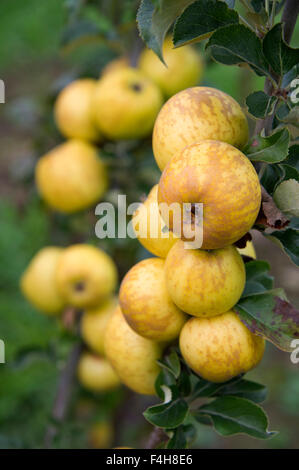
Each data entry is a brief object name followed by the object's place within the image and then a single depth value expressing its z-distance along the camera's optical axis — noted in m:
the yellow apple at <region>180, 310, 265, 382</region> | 0.66
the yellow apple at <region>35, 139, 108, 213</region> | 1.32
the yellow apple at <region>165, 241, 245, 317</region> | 0.62
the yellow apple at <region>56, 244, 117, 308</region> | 1.23
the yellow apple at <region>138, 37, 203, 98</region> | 1.26
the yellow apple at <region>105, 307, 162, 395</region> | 0.77
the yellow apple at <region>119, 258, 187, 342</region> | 0.69
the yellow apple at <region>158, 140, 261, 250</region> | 0.57
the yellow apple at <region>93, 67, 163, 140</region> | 1.20
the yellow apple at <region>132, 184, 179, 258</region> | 0.70
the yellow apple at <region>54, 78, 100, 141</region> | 1.33
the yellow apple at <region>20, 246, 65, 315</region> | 1.33
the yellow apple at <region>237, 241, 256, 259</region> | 0.79
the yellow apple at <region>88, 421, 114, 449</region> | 1.76
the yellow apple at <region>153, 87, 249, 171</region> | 0.65
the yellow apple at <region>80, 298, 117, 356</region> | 1.27
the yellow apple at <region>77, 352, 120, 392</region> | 1.38
